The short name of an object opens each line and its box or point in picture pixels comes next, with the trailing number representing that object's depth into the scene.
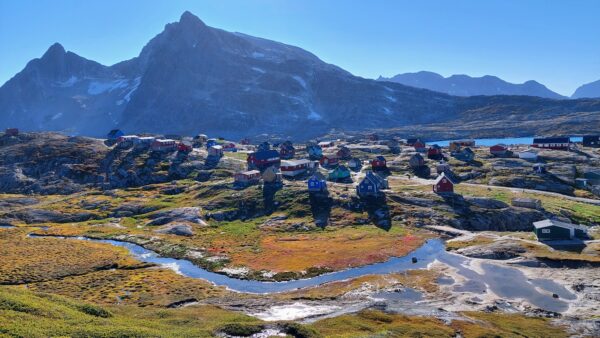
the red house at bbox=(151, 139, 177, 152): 187.50
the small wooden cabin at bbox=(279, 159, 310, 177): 149.62
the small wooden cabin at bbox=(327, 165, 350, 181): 146.50
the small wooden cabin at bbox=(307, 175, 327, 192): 124.19
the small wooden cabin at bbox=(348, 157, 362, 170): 167.75
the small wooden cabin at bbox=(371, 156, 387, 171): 161.88
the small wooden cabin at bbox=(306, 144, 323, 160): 191.68
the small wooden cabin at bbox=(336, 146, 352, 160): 188.38
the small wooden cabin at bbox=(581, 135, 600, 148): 196.55
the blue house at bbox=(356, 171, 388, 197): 119.06
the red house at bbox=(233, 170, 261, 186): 139.62
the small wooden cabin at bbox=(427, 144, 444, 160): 176.62
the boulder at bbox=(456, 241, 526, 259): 79.94
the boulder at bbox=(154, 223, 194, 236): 106.47
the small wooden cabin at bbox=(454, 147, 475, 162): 171.30
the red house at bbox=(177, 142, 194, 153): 187.00
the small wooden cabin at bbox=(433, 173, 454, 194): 119.56
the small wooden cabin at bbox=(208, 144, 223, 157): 183.49
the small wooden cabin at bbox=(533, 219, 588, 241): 86.62
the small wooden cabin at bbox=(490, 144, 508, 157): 175.88
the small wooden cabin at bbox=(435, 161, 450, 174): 150.00
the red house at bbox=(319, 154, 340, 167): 176.12
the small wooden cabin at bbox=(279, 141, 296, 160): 193.66
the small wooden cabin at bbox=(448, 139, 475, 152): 195.66
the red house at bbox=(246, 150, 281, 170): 163.60
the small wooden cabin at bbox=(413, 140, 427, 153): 194.50
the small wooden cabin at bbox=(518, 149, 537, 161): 166.12
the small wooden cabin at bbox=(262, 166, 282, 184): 136.60
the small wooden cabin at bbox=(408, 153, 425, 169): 162.88
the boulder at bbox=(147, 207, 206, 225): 115.75
